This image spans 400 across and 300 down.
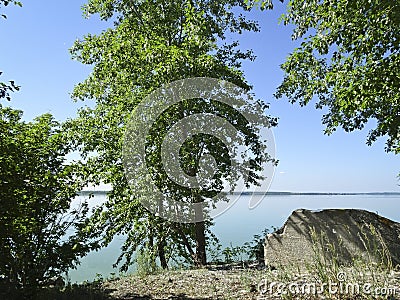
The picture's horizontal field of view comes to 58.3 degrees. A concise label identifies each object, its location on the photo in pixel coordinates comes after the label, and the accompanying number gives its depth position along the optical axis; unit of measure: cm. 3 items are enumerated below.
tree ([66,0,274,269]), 793
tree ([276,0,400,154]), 557
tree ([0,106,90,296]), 491
